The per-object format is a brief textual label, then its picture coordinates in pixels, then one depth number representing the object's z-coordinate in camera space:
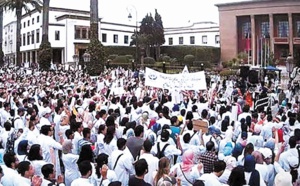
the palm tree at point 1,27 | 47.31
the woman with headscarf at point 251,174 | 6.33
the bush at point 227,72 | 34.67
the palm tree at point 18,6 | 42.41
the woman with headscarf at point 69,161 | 7.64
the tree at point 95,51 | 30.59
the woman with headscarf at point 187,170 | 6.71
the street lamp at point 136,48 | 50.53
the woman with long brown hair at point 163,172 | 6.19
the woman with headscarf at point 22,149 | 7.63
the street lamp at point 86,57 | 28.58
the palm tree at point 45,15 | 35.94
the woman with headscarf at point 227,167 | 6.60
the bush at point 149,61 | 42.85
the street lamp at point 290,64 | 24.58
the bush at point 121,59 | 43.25
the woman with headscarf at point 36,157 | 6.97
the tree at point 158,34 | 53.83
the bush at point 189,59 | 48.27
